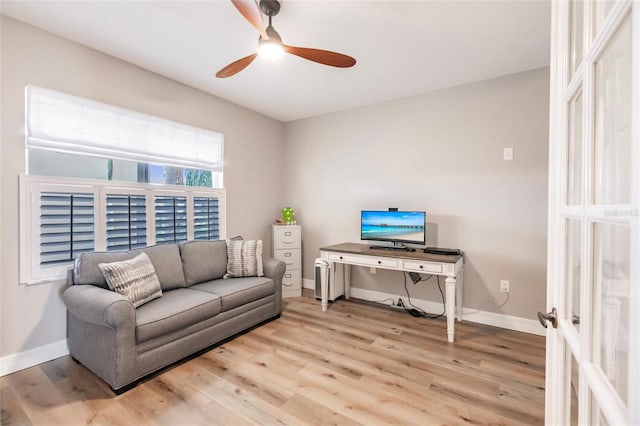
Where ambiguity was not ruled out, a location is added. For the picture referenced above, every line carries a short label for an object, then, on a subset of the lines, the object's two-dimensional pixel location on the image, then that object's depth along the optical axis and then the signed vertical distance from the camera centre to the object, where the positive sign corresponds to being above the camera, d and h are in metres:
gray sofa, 1.88 -0.80
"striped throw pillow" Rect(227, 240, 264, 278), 3.10 -0.55
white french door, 0.46 -0.01
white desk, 2.60 -0.53
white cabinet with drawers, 3.92 -0.61
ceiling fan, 1.59 +1.08
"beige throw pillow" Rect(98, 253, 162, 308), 2.14 -0.55
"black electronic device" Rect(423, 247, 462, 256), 2.92 -0.42
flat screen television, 3.13 -0.18
